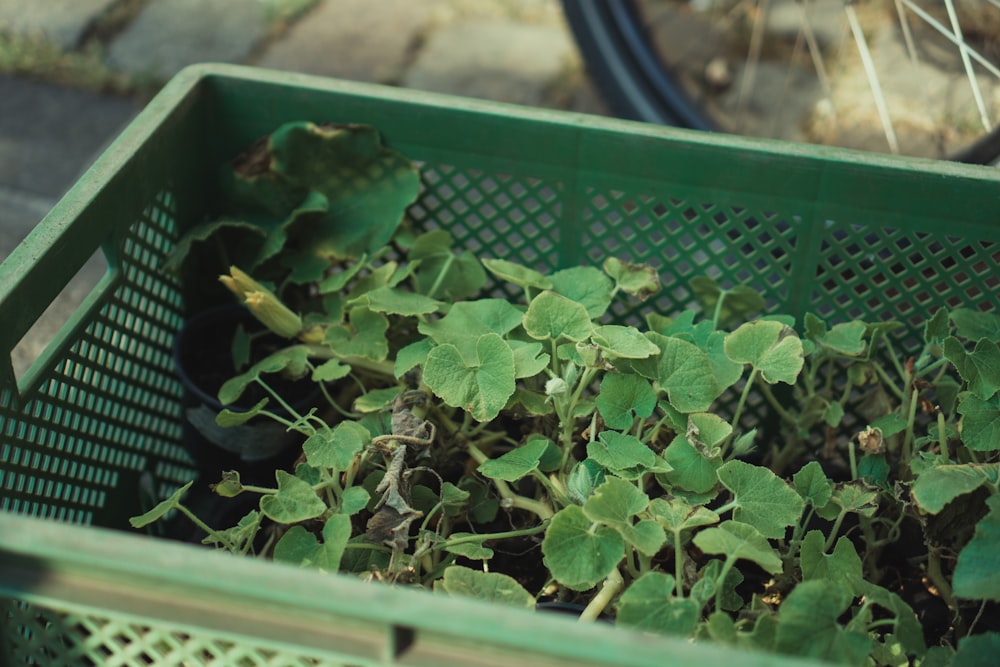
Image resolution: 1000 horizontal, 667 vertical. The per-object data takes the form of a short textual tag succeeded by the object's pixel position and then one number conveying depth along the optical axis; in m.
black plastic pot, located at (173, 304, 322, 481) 1.19
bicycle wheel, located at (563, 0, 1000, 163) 1.61
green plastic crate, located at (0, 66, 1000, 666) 1.13
